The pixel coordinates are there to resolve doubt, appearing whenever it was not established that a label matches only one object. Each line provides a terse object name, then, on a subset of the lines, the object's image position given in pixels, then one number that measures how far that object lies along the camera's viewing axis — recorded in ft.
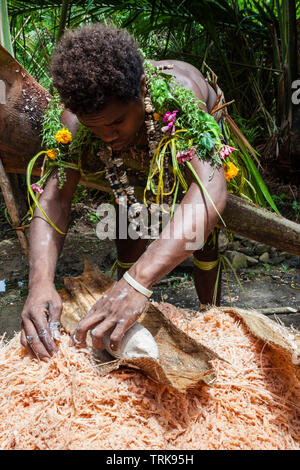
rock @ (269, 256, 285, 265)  13.16
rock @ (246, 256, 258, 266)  13.25
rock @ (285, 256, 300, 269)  12.91
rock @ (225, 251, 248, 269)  13.02
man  4.17
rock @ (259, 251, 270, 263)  13.37
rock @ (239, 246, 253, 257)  14.10
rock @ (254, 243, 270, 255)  13.99
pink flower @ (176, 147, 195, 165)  5.04
